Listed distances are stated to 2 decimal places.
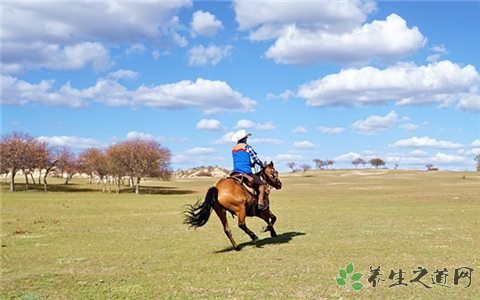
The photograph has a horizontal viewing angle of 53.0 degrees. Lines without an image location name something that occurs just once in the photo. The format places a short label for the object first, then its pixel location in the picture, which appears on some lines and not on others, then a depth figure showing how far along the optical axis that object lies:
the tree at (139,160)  75.06
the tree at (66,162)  87.05
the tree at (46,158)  77.75
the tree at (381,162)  199.38
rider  15.07
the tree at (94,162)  80.96
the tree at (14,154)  72.06
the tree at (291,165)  191.44
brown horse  14.31
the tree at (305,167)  192.77
